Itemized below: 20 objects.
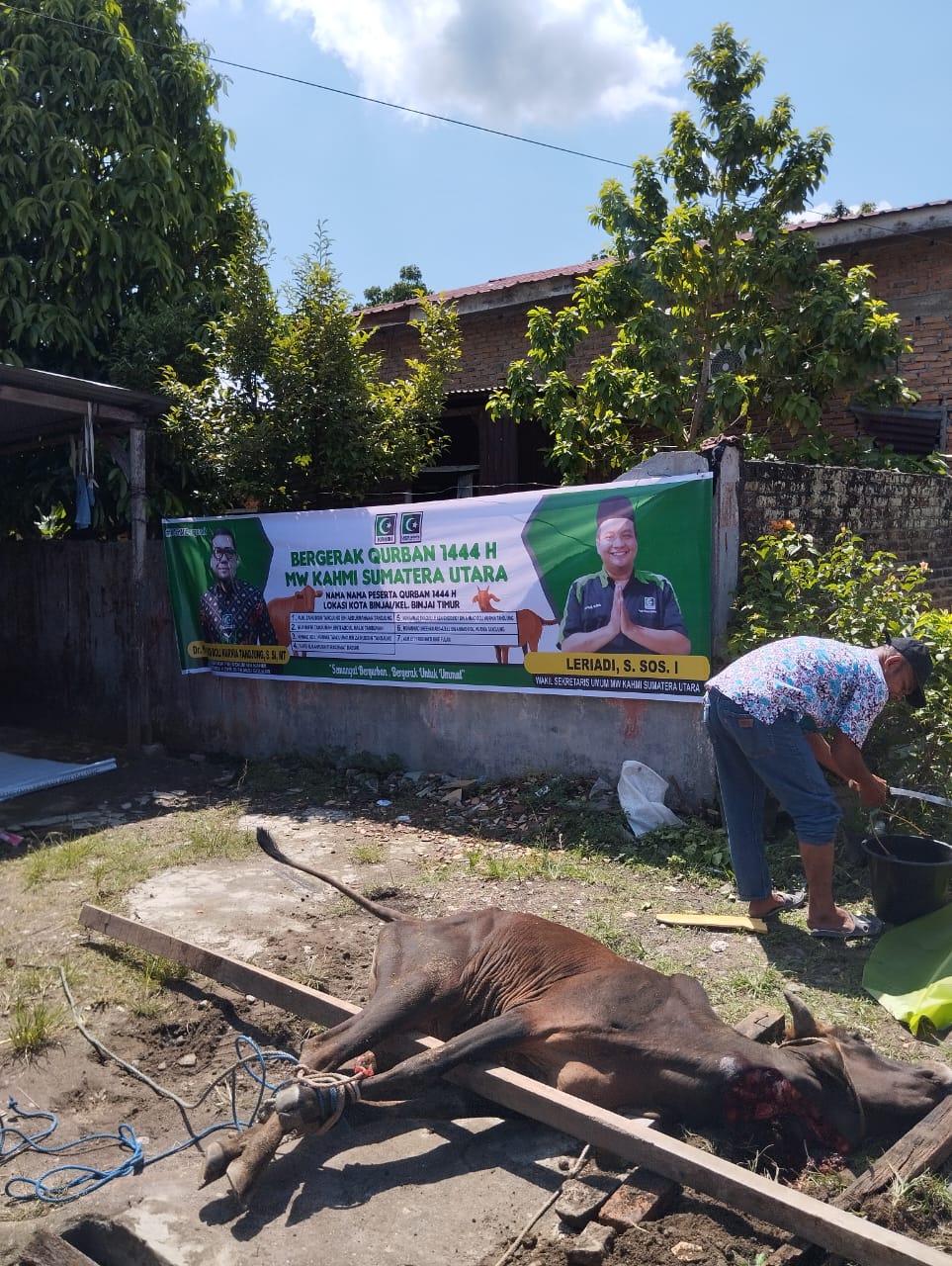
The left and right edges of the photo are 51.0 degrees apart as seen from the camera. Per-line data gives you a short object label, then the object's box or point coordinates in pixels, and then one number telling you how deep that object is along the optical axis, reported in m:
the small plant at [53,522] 11.02
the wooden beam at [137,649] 9.14
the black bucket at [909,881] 4.35
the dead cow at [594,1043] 2.89
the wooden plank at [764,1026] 3.50
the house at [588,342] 10.41
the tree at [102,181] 9.80
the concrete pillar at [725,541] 6.08
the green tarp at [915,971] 3.74
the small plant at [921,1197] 2.63
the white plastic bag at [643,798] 6.09
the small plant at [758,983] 4.06
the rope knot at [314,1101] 2.90
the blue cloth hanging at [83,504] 8.88
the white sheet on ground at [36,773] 7.41
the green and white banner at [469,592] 6.21
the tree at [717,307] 9.15
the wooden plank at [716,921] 4.75
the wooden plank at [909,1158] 2.65
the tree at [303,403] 9.11
